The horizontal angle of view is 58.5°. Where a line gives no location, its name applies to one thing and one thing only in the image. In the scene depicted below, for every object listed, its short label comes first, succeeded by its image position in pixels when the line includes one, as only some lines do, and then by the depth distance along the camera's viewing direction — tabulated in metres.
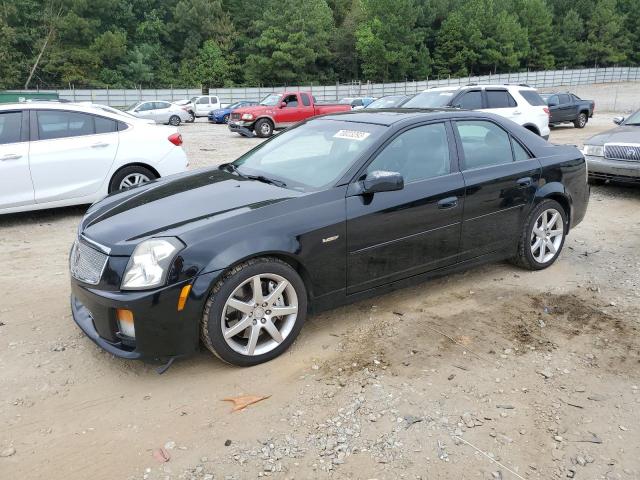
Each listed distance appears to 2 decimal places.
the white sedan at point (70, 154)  6.80
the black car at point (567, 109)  23.27
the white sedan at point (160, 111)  28.65
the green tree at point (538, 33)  84.19
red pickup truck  20.48
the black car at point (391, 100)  14.51
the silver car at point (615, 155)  8.44
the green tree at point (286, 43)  62.62
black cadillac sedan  3.33
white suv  12.46
